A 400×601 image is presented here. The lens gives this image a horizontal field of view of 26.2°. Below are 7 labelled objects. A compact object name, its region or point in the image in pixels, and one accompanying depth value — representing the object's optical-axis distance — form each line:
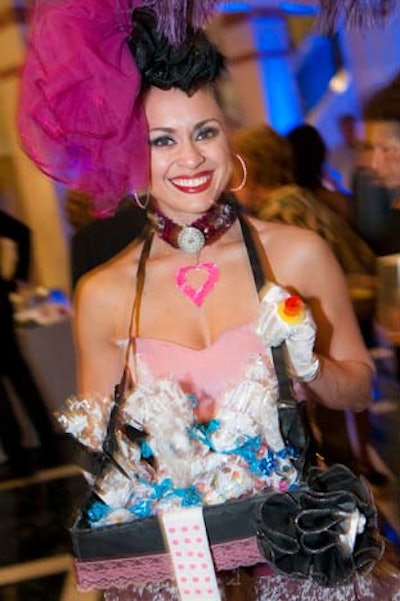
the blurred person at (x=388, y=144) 2.14
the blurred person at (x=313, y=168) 2.96
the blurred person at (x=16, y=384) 3.55
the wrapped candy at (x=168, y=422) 1.10
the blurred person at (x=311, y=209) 2.58
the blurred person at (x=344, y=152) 4.40
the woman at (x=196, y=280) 1.31
